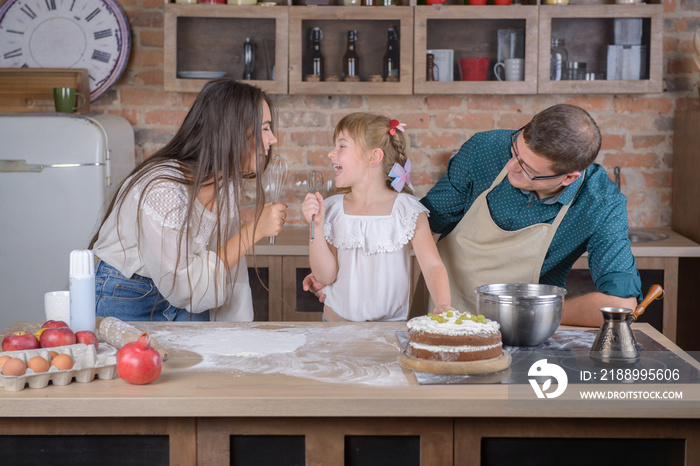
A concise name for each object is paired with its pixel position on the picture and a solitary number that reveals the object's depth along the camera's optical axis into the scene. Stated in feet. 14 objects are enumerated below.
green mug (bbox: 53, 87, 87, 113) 11.32
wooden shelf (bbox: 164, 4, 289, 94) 11.29
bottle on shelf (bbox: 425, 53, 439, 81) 11.46
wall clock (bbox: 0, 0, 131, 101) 11.98
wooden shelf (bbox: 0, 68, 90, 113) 11.80
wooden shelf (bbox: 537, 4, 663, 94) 11.19
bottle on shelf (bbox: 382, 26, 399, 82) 11.52
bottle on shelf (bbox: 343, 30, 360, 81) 11.68
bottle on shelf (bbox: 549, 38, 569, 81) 11.48
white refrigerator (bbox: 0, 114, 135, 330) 10.85
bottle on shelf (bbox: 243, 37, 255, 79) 11.62
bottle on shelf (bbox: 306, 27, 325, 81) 11.54
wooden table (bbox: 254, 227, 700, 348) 10.60
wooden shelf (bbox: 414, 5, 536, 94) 11.22
